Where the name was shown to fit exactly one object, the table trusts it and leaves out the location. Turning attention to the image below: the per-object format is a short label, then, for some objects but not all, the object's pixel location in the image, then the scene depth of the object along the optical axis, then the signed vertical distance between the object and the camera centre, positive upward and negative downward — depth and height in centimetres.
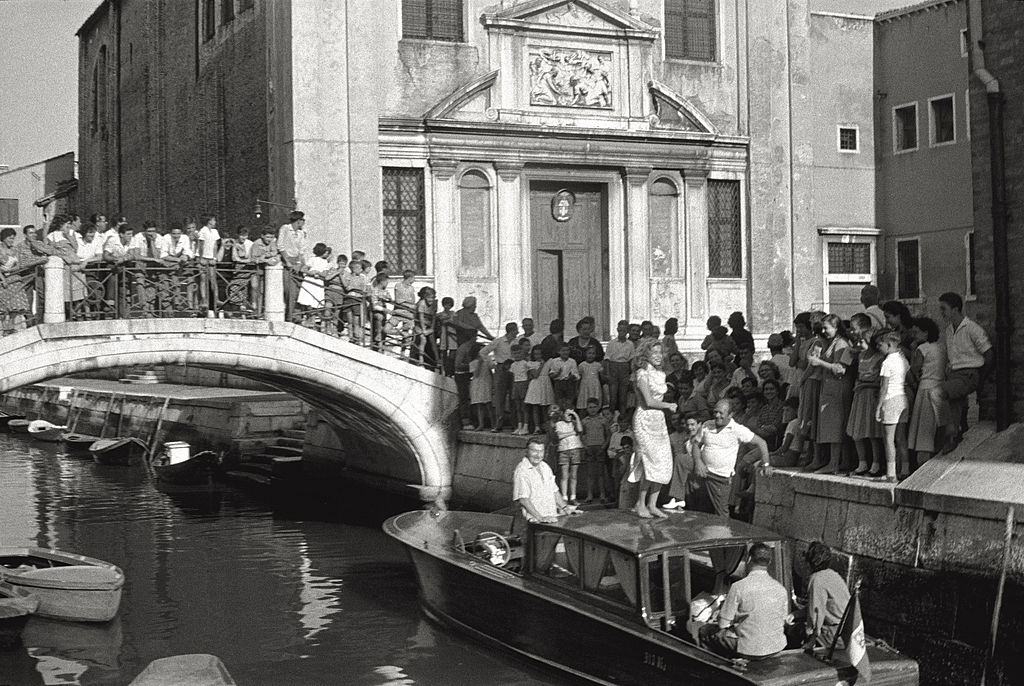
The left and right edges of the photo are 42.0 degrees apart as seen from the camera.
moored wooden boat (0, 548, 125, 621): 1390 -263
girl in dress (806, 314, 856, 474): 1273 -67
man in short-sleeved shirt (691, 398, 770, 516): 1263 -122
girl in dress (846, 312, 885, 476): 1233 -73
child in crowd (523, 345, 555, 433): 1727 -79
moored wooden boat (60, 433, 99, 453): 3284 -262
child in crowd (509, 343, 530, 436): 1788 -76
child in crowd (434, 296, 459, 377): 1914 -14
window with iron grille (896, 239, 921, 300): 2758 +107
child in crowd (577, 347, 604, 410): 1659 -67
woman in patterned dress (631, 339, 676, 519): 1305 -116
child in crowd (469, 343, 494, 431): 1897 -77
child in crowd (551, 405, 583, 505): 1599 -145
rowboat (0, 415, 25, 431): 3838 -237
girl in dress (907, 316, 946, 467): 1196 -72
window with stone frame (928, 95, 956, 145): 2698 +405
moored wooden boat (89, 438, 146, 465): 2933 -255
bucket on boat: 2495 -220
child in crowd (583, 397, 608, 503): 1595 -146
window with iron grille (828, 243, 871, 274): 2784 +132
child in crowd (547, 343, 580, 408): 1684 -61
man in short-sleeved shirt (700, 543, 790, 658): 915 -201
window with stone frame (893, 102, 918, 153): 2780 +403
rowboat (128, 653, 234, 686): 886 -228
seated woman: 912 -189
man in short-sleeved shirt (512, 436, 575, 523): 1265 -151
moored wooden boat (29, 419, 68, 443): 3478 -249
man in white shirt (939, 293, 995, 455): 1198 -36
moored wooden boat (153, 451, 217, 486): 2459 -251
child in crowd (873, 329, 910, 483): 1201 -71
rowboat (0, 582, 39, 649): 1288 -269
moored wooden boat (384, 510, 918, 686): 930 -223
